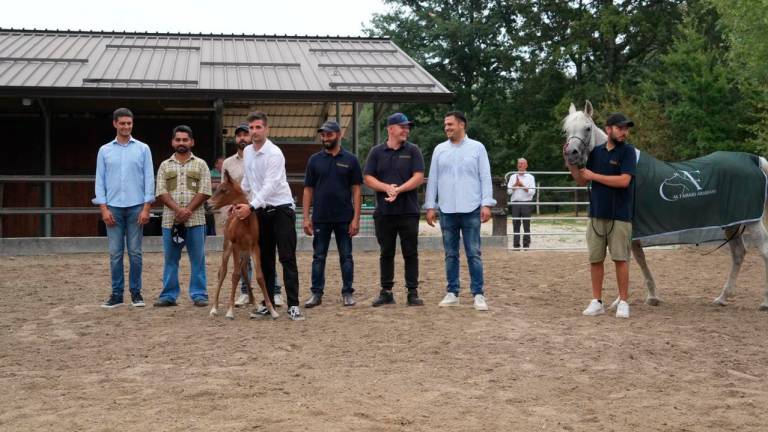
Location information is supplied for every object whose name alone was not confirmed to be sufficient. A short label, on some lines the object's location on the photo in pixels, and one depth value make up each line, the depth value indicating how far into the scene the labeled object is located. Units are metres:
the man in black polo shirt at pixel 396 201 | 7.28
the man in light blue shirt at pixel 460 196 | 7.12
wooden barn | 13.17
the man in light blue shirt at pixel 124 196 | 7.25
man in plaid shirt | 7.27
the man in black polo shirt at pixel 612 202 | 6.67
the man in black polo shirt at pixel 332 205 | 7.21
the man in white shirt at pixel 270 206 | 6.54
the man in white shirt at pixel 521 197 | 13.30
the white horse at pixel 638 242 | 6.74
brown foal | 6.55
